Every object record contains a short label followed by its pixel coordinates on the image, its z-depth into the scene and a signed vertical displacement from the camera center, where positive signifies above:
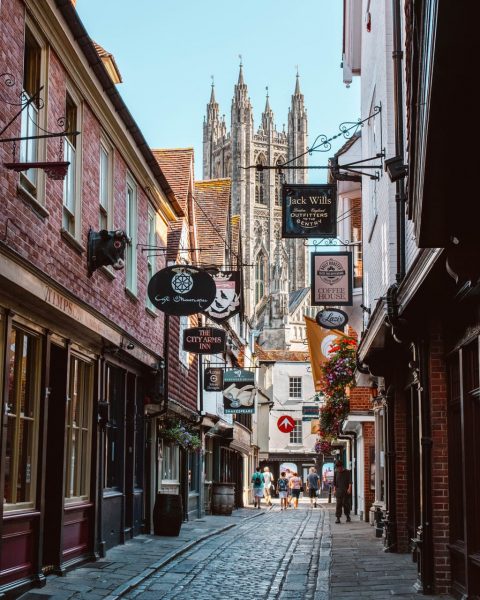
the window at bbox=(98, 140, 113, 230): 14.81 +4.04
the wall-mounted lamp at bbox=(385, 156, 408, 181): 12.07 +3.46
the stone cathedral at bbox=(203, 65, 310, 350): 126.19 +35.94
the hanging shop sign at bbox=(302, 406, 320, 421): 40.78 +2.10
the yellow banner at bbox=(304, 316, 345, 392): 27.00 +3.15
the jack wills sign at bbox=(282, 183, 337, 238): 16.08 +3.95
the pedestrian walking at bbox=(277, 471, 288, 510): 41.28 -1.17
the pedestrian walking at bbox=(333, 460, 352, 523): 27.20 -0.73
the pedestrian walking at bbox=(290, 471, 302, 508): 41.88 -0.99
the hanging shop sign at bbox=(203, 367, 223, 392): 28.08 +2.27
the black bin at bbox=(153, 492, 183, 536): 18.56 -0.95
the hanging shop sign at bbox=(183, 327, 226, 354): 20.58 +2.44
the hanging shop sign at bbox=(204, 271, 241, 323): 22.89 +3.72
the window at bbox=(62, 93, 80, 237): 12.64 +3.57
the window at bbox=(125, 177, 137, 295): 17.16 +3.75
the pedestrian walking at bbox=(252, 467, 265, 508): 40.75 -0.96
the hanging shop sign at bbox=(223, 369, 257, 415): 28.98 +2.12
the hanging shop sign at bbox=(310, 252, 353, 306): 20.92 +3.80
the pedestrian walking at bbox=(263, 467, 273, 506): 45.91 -1.00
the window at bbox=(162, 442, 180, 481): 22.52 +0.00
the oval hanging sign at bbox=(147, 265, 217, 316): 15.59 +2.63
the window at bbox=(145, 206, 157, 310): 19.03 +4.15
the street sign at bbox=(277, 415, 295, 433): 34.78 +1.33
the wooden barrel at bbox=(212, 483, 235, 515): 29.44 -1.02
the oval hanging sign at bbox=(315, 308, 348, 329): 22.89 +3.21
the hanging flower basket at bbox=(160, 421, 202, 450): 20.97 +0.55
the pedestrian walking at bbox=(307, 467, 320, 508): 42.70 -0.91
